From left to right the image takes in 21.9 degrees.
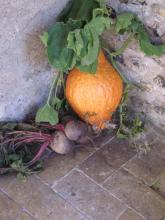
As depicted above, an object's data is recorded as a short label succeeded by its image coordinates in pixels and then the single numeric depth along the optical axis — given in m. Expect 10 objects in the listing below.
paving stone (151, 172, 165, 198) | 1.94
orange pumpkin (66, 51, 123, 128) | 2.03
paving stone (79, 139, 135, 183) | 2.01
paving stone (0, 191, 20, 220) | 1.80
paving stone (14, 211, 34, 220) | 1.79
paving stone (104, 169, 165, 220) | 1.84
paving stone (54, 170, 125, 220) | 1.83
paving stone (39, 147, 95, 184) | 1.99
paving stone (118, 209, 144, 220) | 1.81
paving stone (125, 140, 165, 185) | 2.00
